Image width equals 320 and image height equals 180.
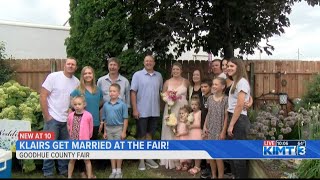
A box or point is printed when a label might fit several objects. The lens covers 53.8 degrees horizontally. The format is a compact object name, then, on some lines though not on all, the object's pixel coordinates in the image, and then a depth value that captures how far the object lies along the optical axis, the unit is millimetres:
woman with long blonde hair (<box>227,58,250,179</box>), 3970
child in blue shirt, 4498
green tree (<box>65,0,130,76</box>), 5726
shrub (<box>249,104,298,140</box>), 5138
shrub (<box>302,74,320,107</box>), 6457
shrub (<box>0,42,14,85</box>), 6593
